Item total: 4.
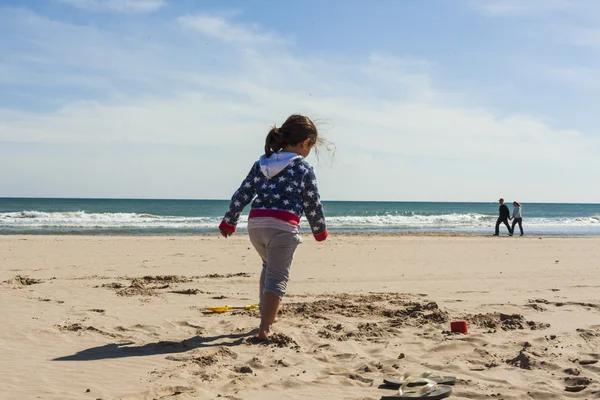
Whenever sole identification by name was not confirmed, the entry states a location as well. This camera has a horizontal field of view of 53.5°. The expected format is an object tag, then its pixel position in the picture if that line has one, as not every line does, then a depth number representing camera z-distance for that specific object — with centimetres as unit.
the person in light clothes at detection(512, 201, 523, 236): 2256
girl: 469
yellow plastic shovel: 587
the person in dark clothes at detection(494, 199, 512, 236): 2279
